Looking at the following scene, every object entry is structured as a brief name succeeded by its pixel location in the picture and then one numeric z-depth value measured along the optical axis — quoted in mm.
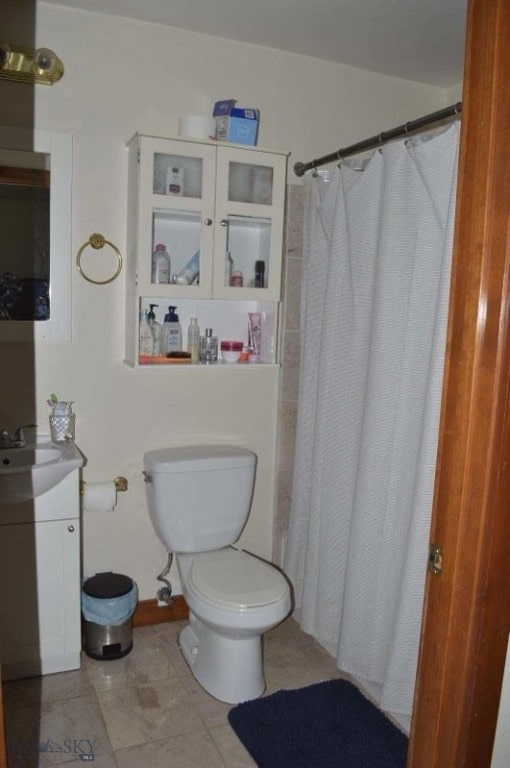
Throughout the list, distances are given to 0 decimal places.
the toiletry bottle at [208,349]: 2453
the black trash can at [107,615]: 2221
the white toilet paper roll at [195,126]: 2223
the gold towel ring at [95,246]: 2250
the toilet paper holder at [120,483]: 2398
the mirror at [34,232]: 2145
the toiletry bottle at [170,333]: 2377
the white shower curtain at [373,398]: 1762
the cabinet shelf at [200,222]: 2172
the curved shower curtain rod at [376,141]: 1702
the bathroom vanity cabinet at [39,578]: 2072
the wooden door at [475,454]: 947
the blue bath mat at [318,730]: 1851
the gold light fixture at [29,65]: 2045
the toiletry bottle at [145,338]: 2279
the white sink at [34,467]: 1969
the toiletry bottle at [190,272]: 2293
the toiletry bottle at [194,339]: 2447
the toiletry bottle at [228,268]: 2328
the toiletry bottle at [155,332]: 2312
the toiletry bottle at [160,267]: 2225
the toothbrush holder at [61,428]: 2254
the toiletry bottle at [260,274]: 2424
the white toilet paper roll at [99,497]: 2303
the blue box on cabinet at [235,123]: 2275
